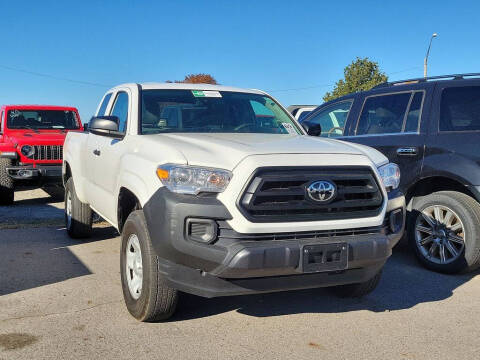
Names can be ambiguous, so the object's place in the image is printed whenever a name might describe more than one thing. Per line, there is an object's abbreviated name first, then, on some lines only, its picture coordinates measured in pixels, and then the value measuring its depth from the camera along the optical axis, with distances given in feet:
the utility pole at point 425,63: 98.23
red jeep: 32.42
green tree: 123.95
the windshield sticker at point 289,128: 16.42
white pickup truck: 10.59
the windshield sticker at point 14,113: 36.70
